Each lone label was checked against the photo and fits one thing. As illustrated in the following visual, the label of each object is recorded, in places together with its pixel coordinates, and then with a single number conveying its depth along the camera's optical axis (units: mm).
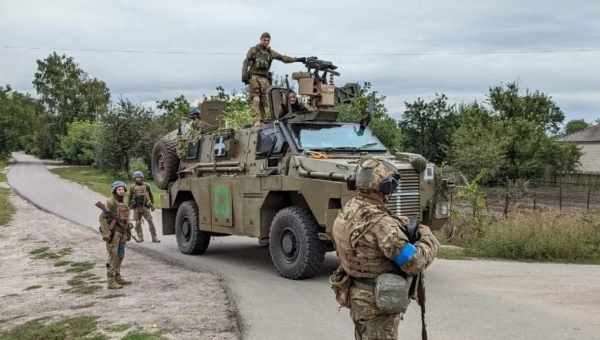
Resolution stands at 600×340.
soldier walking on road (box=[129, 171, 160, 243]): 12906
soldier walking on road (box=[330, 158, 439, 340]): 3672
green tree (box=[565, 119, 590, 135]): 102262
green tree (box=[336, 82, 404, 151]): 24859
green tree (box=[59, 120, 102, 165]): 57094
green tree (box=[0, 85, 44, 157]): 64812
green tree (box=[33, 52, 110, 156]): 72812
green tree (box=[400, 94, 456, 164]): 33312
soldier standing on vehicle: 10539
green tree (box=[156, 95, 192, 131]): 39338
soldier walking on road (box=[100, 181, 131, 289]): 8430
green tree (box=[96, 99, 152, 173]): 37969
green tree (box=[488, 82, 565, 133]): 36938
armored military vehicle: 8156
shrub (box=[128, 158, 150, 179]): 35094
